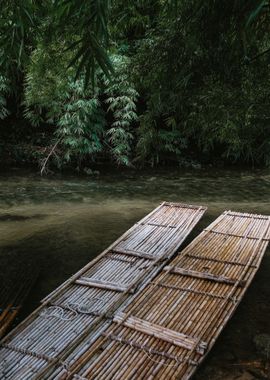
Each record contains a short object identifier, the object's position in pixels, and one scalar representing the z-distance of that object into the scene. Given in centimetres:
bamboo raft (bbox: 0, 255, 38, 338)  408
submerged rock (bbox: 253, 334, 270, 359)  382
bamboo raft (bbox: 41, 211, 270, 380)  320
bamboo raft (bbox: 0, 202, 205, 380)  333
